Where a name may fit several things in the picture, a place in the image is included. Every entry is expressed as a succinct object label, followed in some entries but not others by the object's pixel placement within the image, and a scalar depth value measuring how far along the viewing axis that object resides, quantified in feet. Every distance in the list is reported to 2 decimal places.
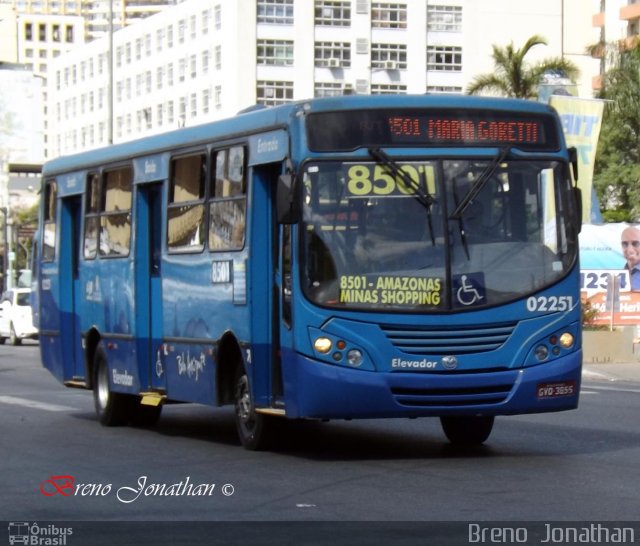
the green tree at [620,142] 193.57
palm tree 198.18
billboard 121.39
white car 150.82
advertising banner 111.34
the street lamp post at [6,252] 260.42
